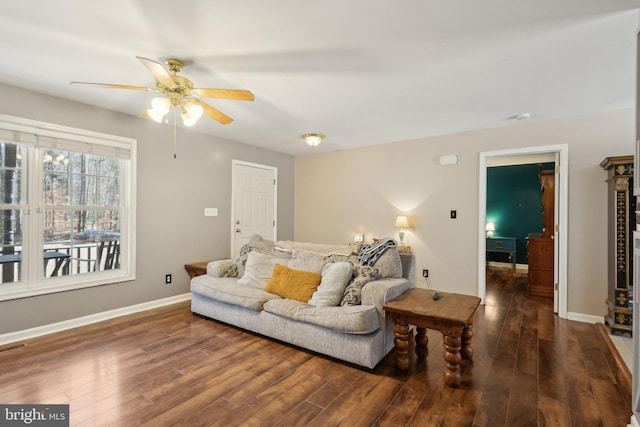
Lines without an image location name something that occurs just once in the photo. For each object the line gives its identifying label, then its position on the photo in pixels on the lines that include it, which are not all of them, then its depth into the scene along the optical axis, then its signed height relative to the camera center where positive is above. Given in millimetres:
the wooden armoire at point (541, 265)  4453 -731
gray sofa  2320 -883
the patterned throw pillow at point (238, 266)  3596 -630
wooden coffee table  2084 -766
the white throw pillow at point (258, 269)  3266 -610
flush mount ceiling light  4309 +1124
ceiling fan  2258 +946
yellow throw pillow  2852 -679
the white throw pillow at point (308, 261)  3034 -481
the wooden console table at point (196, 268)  4000 -741
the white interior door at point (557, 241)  3650 -295
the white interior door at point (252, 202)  4898 +217
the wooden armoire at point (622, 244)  3000 -276
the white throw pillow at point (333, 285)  2641 -637
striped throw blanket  2828 -354
